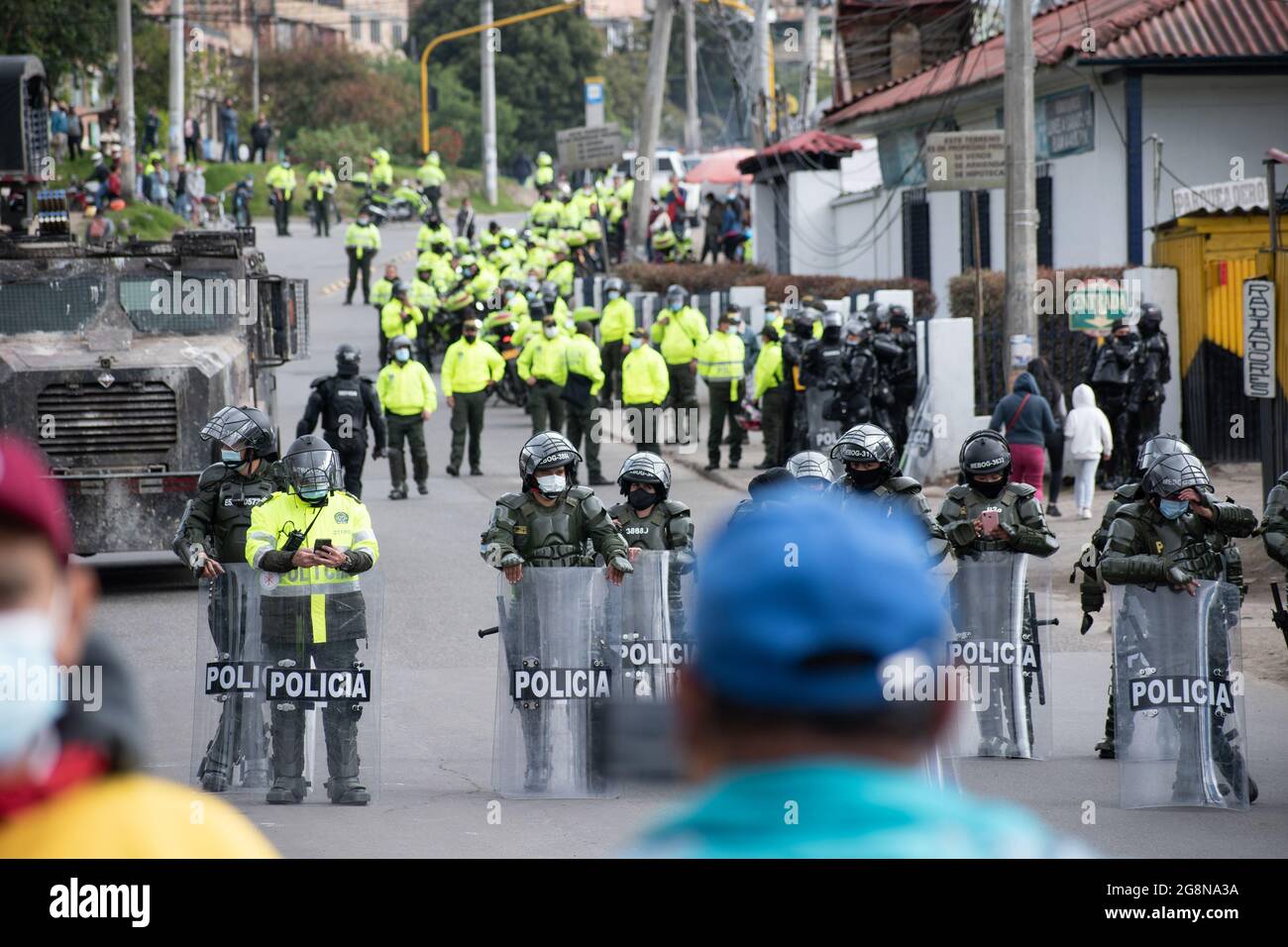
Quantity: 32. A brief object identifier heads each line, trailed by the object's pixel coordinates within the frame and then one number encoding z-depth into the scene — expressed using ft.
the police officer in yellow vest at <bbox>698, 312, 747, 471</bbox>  75.25
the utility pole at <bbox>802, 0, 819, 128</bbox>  126.82
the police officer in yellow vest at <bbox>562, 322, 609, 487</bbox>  72.18
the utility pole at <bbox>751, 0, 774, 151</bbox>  122.93
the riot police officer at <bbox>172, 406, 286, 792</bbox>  30.76
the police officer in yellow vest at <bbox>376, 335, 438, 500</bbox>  66.08
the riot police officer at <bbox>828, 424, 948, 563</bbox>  34.19
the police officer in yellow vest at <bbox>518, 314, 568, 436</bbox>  73.26
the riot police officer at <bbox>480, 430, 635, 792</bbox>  32.35
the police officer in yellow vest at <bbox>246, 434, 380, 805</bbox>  30.27
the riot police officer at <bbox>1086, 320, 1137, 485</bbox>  63.31
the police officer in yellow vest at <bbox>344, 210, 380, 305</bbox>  122.83
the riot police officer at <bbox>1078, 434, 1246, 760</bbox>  30.71
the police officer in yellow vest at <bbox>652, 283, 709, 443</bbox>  77.30
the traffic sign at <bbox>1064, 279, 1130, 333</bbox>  69.05
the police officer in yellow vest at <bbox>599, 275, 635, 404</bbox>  87.66
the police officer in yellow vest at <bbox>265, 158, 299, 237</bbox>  157.48
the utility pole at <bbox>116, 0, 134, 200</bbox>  119.85
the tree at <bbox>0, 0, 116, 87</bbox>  136.05
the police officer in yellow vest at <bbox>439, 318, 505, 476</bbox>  71.77
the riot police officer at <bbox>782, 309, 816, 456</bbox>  71.82
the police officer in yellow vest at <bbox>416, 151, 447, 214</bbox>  157.38
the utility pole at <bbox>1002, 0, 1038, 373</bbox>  57.93
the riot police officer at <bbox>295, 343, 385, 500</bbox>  59.47
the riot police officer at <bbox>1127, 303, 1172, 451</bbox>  63.26
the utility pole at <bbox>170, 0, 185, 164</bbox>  130.82
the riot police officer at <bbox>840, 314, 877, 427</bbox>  66.90
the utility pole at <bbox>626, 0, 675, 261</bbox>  109.81
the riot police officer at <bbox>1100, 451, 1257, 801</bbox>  30.48
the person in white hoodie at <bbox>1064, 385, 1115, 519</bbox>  59.67
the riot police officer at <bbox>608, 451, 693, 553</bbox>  33.68
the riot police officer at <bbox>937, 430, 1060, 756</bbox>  32.91
